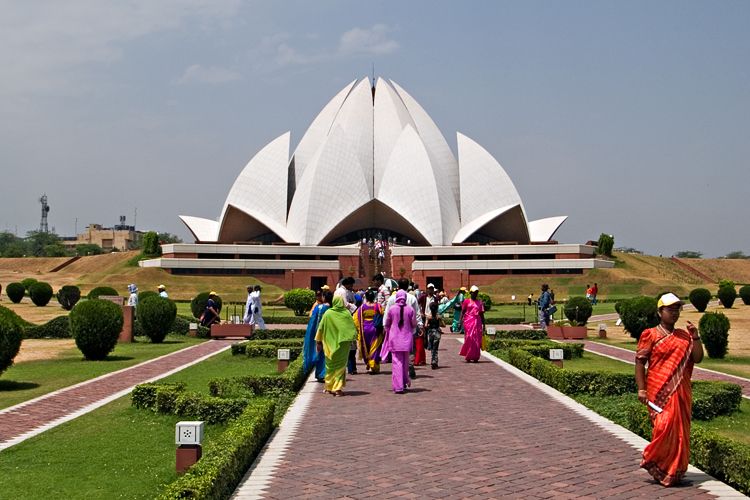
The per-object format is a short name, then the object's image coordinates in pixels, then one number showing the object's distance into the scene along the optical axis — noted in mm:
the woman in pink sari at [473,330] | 11703
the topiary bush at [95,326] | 12023
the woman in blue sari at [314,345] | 9547
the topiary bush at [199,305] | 19844
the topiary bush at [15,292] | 30141
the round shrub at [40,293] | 27703
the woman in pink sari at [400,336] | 8656
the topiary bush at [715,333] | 12656
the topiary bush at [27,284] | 30369
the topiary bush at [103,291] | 21219
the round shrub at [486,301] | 26997
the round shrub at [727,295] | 25688
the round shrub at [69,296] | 25656
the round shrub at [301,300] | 23516
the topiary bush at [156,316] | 15453
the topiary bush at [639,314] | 15398
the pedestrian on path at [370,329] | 10320
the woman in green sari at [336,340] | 8469
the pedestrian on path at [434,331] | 11016
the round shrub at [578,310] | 18469
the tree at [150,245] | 45344
